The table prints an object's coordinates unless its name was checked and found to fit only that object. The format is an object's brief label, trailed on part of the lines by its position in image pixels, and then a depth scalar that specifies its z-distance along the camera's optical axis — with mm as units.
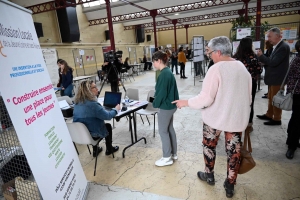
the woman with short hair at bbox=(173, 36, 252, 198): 1533
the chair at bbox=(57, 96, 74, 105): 3498
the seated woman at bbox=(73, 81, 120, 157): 2244
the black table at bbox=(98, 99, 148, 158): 2586
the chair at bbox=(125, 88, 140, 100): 3656
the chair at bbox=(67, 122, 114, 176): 2221
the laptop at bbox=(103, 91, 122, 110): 2955
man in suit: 2777
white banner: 1197
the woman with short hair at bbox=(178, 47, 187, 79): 8531
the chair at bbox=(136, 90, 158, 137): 3288
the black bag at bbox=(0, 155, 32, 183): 1712
